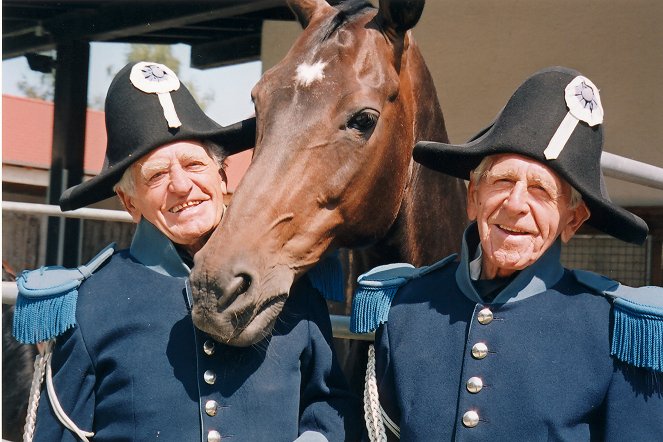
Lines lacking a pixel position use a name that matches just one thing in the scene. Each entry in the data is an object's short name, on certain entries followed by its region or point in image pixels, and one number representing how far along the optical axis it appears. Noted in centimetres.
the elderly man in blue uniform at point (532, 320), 166
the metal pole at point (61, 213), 348
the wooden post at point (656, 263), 519
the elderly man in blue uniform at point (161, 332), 191
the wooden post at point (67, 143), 712
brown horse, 186
